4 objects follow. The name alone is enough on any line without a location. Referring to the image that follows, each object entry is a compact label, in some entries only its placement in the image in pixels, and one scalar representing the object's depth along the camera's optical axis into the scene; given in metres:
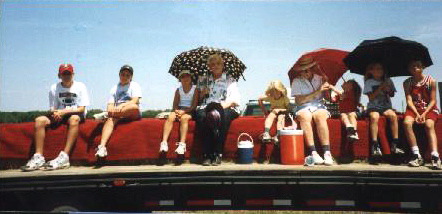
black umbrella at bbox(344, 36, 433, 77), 4.03
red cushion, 3.67
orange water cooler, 3.46
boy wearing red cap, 3.56
